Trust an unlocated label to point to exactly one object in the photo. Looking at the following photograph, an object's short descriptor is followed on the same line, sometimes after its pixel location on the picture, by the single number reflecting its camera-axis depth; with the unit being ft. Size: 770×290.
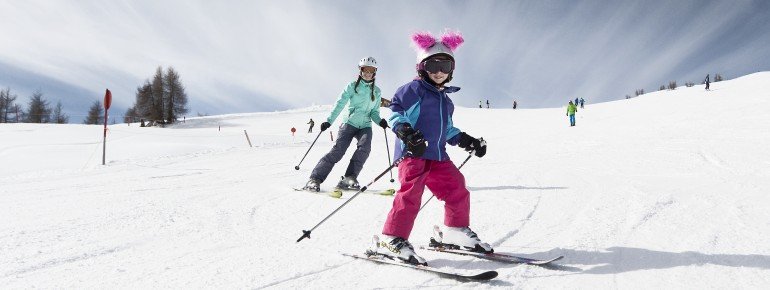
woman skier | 19.72
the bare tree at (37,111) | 203.00
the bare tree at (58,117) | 216.66
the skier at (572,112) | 75.41
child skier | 9.41
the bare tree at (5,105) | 197.87
